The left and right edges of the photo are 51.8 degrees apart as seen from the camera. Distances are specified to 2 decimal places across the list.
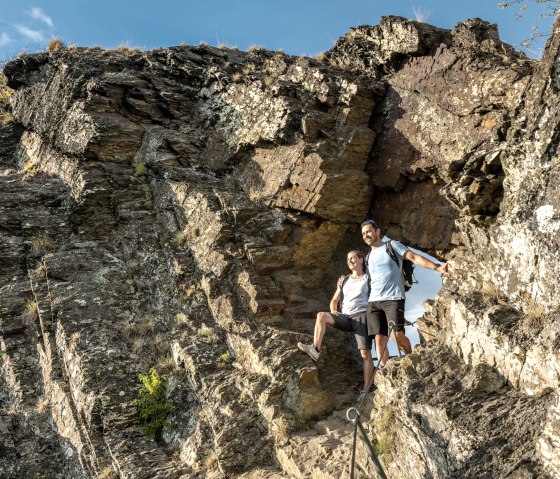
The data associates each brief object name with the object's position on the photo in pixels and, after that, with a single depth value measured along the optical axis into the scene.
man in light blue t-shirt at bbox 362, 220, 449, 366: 9.80
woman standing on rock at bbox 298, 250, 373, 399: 10.26
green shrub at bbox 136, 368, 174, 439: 10.43
